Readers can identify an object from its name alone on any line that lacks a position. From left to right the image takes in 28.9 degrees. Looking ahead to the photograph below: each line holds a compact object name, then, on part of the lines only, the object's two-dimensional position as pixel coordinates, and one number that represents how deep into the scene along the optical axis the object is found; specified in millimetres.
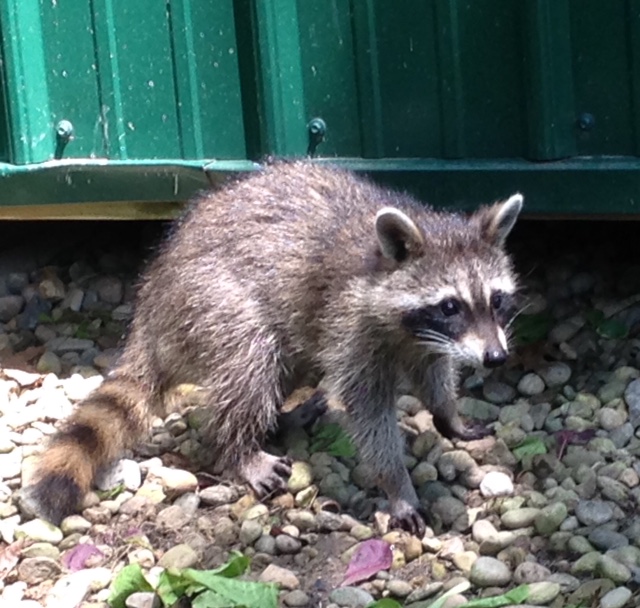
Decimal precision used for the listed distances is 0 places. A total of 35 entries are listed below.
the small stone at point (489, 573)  3424
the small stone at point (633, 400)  4230
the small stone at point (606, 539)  3511
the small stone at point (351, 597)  3402
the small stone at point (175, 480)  4137
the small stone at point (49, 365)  5090
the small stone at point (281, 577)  3518
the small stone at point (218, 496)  4082
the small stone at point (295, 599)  3432
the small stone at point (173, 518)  3910
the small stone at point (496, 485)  3934
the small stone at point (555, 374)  4586
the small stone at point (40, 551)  3750
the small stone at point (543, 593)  3275
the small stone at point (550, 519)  3664
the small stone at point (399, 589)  3439
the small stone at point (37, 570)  3670
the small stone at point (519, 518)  3717
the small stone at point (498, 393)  4598
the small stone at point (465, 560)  3549
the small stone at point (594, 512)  3652
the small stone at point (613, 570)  3318
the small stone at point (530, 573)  3396
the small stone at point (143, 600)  3432
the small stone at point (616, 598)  3197
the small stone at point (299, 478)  4105
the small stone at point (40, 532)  3830
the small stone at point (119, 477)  4137
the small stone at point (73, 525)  3891
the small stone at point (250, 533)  3787
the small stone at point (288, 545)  3727
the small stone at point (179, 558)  3641
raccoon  3881
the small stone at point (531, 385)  4559
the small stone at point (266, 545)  3736
